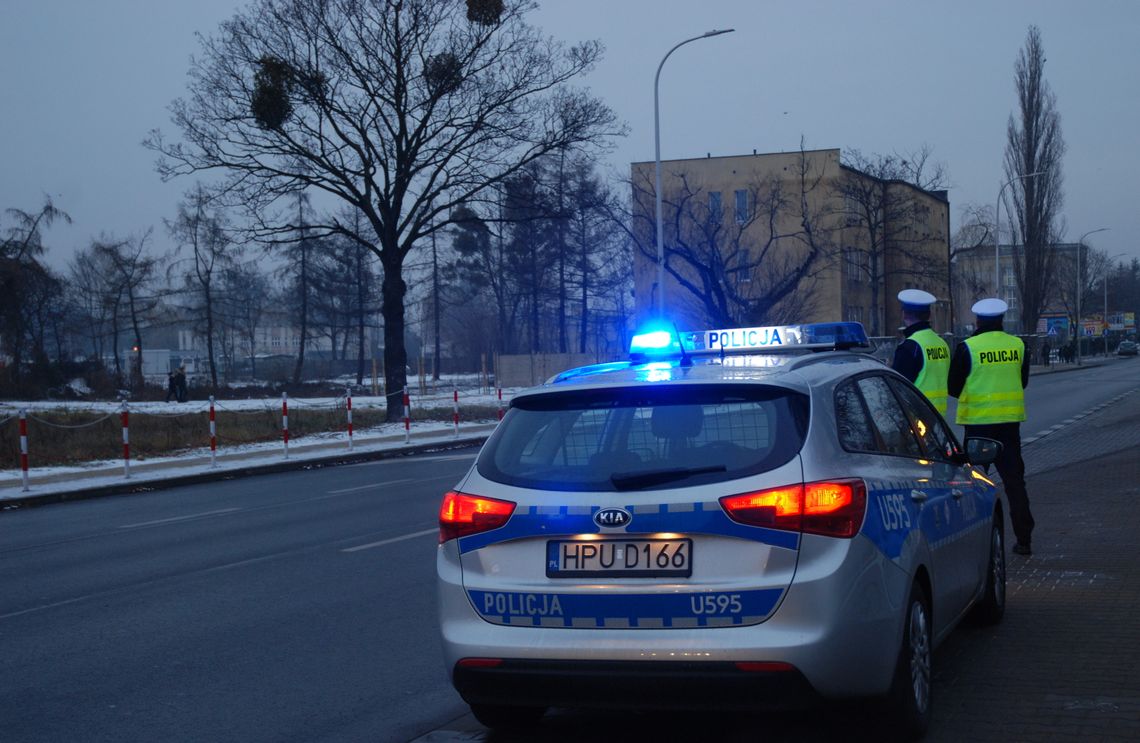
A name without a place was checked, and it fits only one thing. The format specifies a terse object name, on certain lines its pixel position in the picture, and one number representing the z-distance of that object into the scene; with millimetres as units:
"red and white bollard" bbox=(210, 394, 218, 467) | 22734
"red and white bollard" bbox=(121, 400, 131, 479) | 20577
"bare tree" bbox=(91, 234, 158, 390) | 73000
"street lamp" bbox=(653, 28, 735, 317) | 30102
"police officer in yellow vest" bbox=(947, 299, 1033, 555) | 9406
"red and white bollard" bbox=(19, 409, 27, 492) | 18812
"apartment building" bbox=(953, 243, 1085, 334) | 78519
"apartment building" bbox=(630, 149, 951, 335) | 37156
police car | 4500
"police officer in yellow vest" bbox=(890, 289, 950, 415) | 9984
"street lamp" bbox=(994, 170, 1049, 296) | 55922
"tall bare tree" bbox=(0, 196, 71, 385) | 53281
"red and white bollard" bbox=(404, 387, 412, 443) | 28188
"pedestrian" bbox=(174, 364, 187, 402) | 51500
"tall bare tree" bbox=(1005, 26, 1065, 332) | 65625
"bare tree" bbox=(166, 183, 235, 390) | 69625
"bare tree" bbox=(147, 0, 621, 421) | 33875
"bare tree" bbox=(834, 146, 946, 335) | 52625
